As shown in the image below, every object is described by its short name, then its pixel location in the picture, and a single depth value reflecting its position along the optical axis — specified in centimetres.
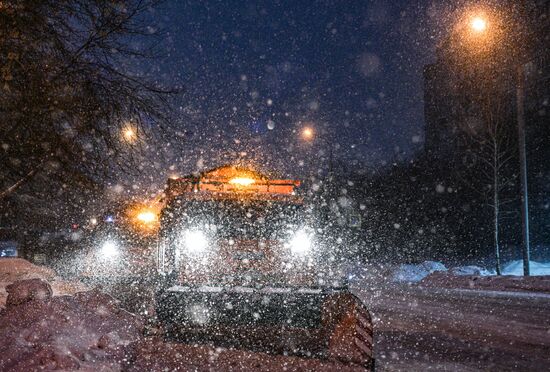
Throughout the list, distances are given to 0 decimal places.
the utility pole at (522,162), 1781
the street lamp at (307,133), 2548
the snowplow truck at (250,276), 731
